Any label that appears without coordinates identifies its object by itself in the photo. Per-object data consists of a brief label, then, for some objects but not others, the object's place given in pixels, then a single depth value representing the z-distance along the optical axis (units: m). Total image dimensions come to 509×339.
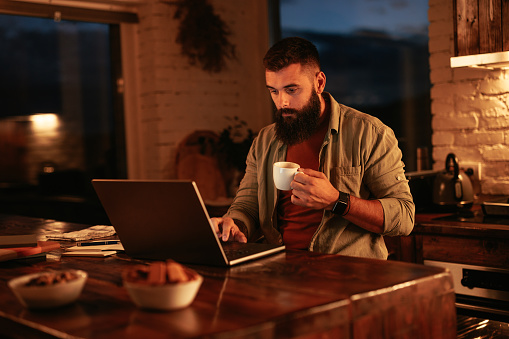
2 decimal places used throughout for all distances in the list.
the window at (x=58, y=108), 4.37
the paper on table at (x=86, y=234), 2.21
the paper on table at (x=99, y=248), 1.91
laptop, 1.48
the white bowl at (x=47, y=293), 1.19
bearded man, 1.97
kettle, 2.89
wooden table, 1.08
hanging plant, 4.61
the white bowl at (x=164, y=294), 1.13
